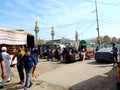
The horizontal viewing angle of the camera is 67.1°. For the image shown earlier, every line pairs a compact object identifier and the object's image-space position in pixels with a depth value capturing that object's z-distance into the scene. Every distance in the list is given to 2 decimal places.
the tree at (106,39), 42.61
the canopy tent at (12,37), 6.38
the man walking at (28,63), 3.70
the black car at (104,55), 7.67
